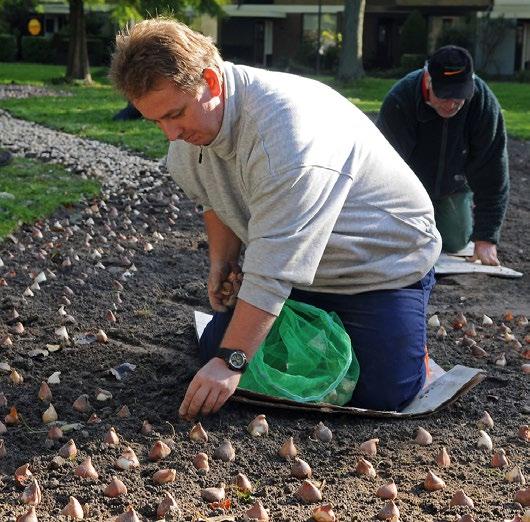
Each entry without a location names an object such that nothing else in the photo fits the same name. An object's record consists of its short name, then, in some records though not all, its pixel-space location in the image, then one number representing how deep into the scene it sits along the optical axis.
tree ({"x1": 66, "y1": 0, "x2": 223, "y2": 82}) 24.84
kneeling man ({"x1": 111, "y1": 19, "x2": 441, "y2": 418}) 3.38
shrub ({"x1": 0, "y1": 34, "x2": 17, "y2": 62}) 39.22
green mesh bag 3.99
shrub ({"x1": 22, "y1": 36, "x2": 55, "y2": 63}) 39.47
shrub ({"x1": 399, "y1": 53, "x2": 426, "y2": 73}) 33.59
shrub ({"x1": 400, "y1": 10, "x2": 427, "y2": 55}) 37.16
